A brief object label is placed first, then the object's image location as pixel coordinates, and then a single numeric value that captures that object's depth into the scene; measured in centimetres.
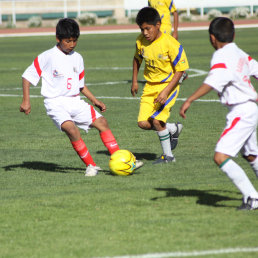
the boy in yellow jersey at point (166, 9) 3047
